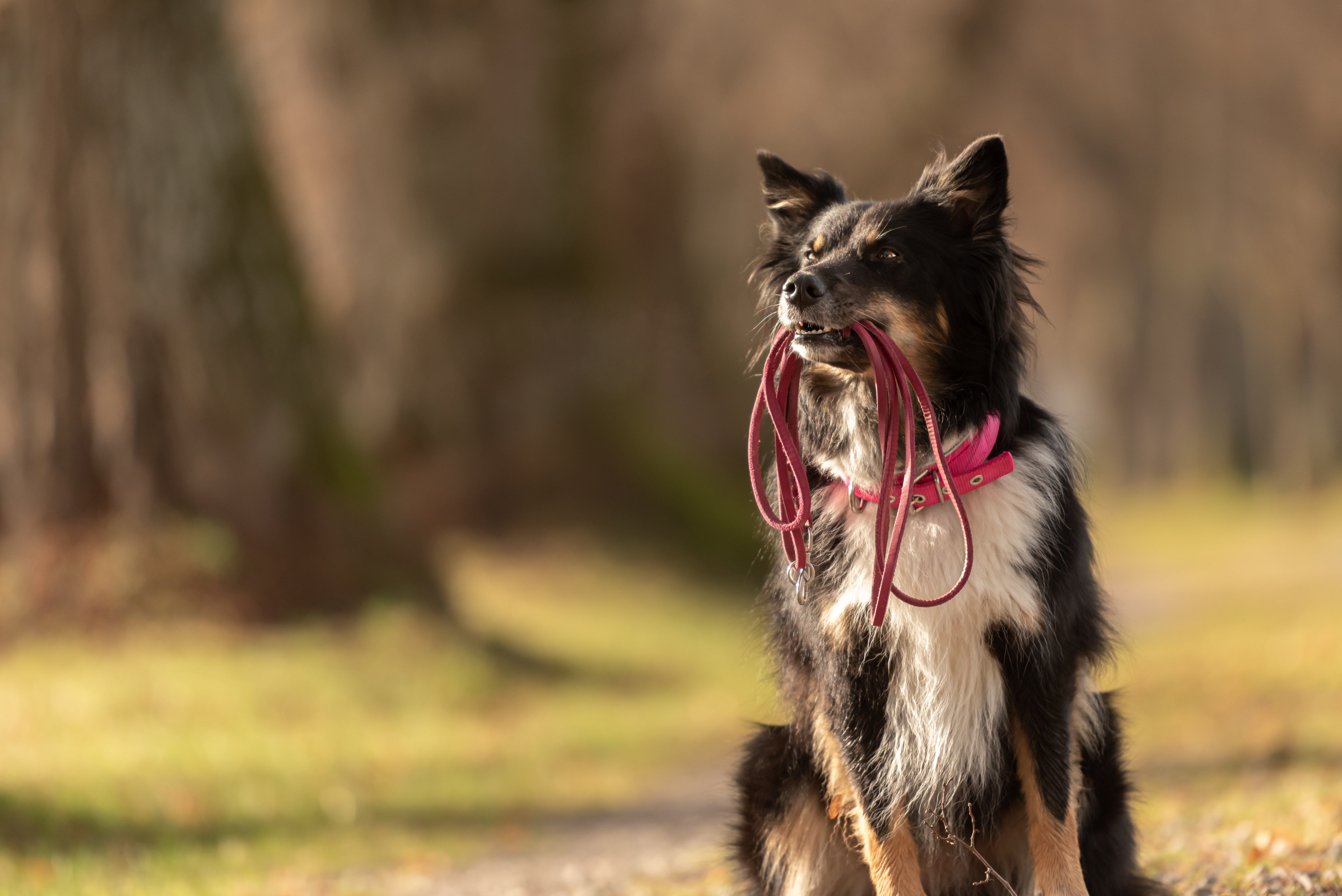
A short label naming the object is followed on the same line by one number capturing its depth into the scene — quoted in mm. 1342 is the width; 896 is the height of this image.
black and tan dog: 7242
